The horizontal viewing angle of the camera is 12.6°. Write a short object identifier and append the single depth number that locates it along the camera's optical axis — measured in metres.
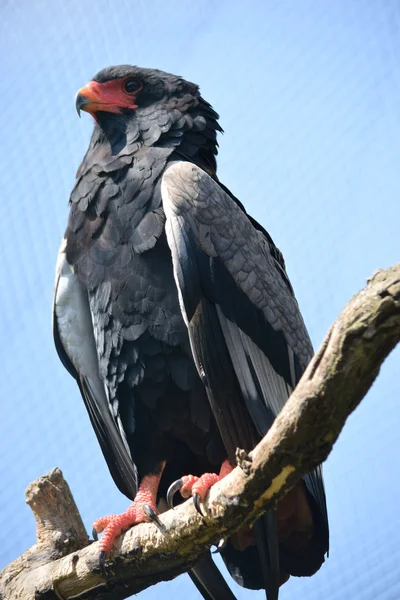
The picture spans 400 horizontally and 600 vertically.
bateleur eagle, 8.60
